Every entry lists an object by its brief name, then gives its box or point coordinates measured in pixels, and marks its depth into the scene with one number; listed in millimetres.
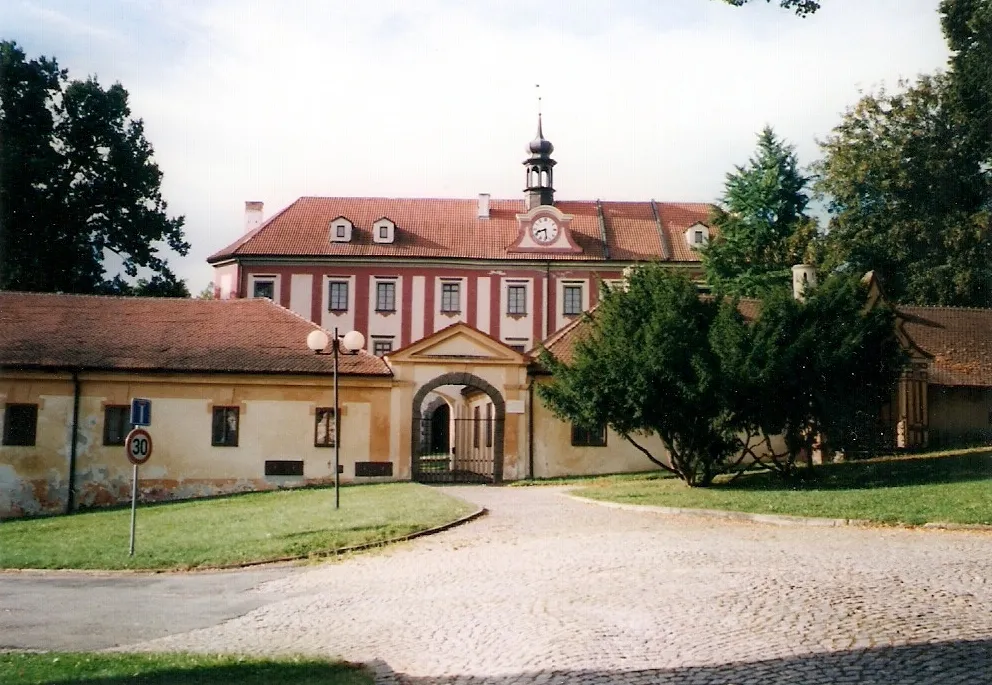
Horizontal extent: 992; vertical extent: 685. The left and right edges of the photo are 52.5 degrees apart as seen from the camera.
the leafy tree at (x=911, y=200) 34094
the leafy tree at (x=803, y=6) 11328
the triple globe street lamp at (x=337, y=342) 21266
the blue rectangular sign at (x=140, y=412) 16797
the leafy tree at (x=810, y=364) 21984
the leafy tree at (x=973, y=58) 23219
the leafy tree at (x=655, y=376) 22297
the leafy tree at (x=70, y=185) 38875
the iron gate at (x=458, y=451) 29125
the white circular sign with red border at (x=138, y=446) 16141
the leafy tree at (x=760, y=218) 45375
